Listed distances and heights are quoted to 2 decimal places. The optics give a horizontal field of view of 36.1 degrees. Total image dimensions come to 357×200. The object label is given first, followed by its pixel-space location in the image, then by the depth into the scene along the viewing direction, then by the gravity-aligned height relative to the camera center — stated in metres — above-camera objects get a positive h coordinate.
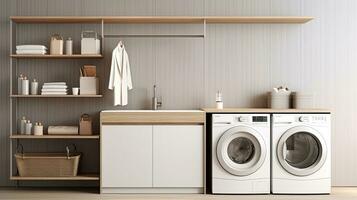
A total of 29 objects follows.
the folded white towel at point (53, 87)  5.75 +0.08
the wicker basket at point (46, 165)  5.64 -0.73
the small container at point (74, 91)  5.79 +0.04
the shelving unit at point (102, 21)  5.70 +0.80
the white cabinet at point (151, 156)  5.52 -0.62
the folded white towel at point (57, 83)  5.76 +0.12
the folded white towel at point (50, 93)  5.74 +0.02
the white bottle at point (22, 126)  5.89 -0.34
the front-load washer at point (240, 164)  5.45 -0.61
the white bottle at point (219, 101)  5.88 -0.07
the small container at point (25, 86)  5.79 +0.09
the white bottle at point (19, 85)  5.83 +0.10
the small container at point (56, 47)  5.76 +0.50
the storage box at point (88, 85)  5.80 +0.10
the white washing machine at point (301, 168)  5.45 -0.62
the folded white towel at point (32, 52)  5.72 +0.45
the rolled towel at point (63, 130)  5.75 -0.37
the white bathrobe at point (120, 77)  5.71 +0.19
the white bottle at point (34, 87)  5.82 +0.08
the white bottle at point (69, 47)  5.81 +0.51
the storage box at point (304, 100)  5.78 -0.05
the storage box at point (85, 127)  5.77 -0.34
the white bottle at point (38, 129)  5.79 -0.36
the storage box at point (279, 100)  5.84 -0.06
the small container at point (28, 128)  5.84 -0.36
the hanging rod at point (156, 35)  6.02 +0.66
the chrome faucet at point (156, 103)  5.93 -0.09
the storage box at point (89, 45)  5.76 +0.52
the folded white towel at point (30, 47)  5.72 +0.50
